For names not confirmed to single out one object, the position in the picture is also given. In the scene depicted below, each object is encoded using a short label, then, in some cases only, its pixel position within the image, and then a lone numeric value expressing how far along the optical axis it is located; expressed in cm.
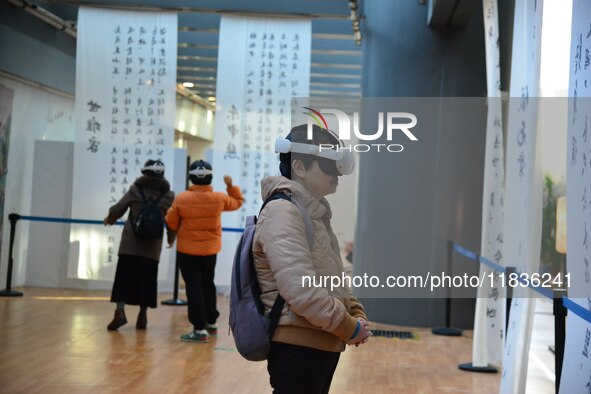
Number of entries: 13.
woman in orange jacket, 701
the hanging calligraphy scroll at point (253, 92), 968
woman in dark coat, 732
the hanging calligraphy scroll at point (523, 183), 453
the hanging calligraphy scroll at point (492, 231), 618
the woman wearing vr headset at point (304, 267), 256
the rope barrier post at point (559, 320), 373
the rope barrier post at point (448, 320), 816
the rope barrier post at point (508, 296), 516
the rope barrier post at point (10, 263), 955
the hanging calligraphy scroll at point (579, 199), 318
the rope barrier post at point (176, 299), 945
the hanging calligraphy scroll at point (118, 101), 957
